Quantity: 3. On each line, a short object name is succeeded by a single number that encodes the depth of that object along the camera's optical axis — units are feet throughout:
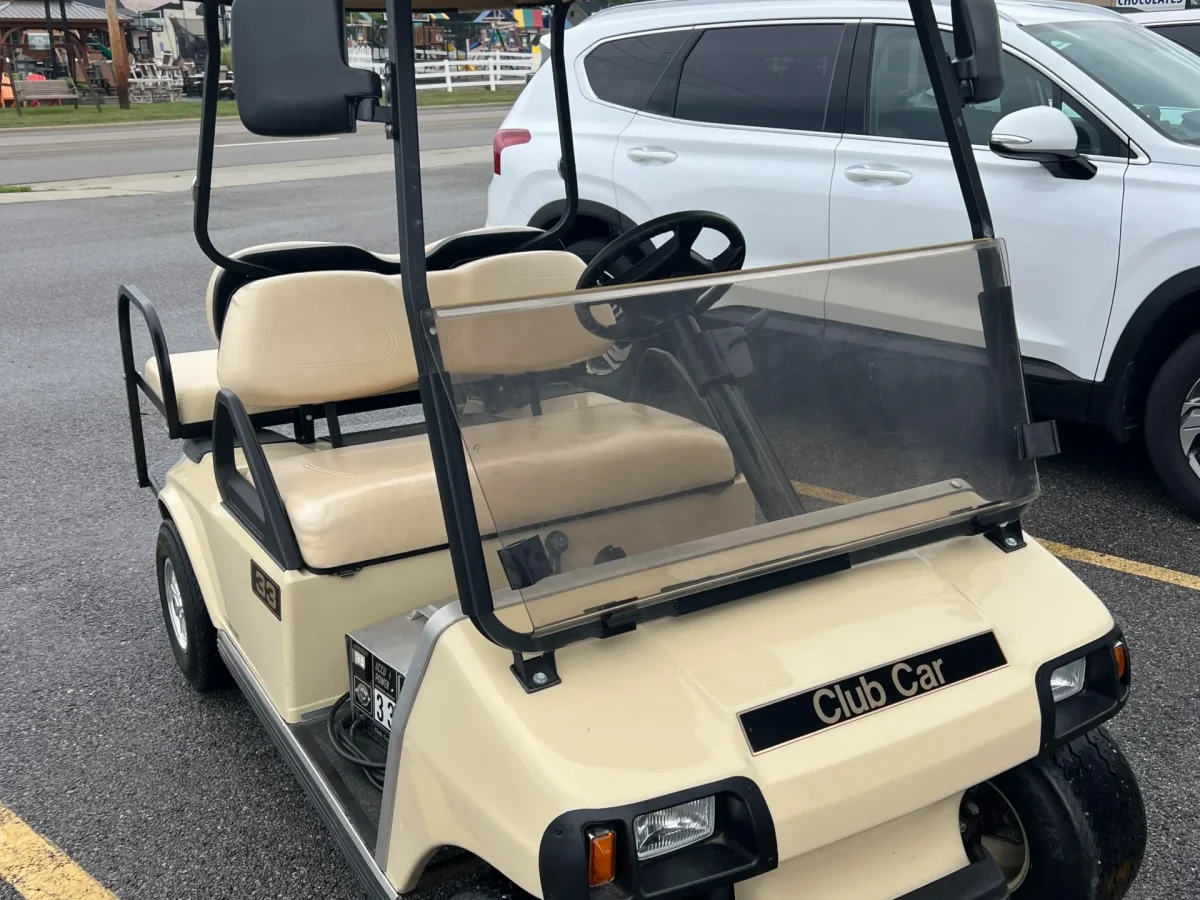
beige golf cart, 5.28
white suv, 12.91
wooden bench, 88.23
